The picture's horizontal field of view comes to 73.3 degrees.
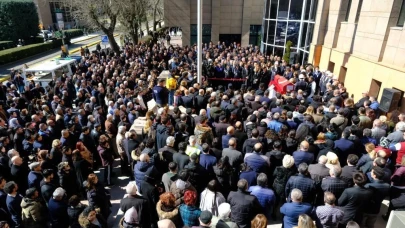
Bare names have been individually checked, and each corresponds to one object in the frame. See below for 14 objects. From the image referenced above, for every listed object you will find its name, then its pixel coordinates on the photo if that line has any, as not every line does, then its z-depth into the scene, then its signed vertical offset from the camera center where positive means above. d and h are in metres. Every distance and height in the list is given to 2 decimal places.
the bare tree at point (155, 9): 32.34 +0.90
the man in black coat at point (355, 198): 4.52 -2.86
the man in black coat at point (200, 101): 9.26 -2.71
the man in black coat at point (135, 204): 4.48 -2.91
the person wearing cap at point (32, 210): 4.64 -3.15
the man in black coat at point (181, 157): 5.58 -2.75
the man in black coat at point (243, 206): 4.36 -2.87
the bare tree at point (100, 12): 20.17 +0.27
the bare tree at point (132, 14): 22.44 +0.16
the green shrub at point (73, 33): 41.96 -2.69
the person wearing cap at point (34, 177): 5.39 -3.02
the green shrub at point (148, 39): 27.95 -2.35
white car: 40.25 -2.69
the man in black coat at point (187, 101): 9.30 -2.72
